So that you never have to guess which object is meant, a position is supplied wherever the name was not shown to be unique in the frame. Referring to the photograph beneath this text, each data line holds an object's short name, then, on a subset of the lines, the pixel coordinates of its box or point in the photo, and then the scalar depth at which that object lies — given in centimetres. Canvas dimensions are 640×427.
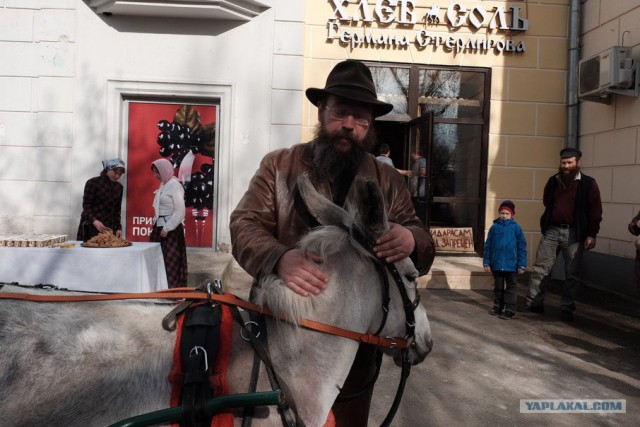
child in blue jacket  680
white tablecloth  507
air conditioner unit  763
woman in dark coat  655
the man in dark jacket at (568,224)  674
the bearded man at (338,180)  225
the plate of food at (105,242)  529
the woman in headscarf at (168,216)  642
